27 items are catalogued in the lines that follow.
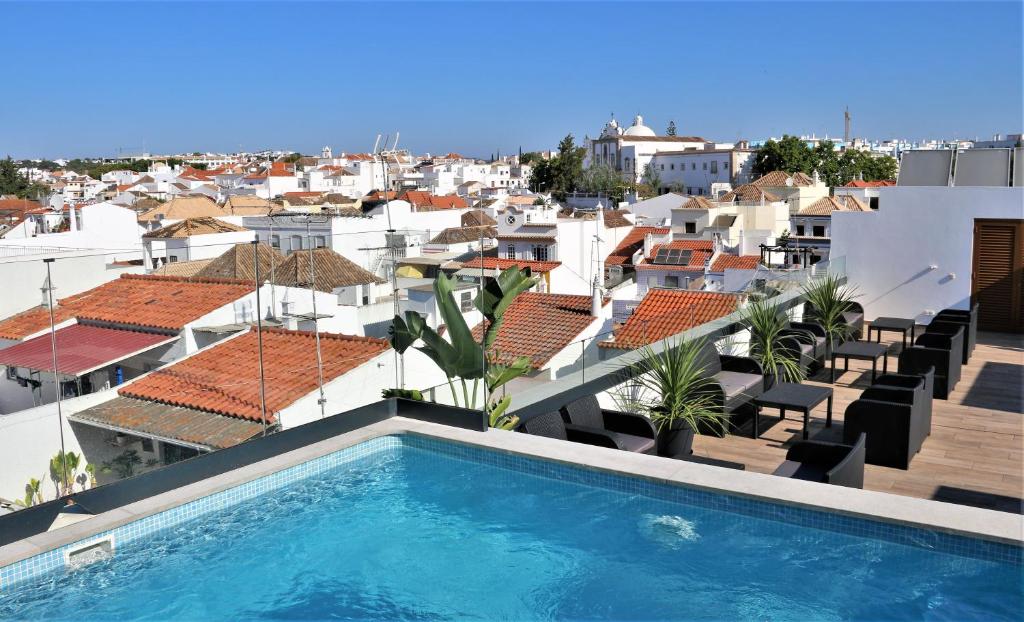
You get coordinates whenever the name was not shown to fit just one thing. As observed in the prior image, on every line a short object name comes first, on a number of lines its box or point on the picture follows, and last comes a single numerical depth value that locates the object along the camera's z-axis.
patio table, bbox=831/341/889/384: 8.05
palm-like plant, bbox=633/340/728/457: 6.44
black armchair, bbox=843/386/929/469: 5.82
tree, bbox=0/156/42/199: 78.69
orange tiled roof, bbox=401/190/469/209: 58.77
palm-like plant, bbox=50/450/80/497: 5.23
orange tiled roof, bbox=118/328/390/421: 8.85
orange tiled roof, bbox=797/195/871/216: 42.88
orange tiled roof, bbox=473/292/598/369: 14.40
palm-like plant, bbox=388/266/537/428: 6.79
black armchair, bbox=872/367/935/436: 6.32
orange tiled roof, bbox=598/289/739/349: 9.99
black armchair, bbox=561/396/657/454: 6.14
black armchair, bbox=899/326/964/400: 7.71
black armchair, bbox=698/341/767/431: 6.76
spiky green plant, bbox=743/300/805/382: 8.14
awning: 6.94
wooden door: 10.96
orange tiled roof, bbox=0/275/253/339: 10.21
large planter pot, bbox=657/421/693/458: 6.39
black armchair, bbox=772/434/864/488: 5.07
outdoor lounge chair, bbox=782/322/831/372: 8.48
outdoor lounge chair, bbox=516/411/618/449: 6.10
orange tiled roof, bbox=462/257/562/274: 30.44
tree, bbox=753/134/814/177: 81.88
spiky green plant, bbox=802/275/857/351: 9.54
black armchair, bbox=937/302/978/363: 9.30
